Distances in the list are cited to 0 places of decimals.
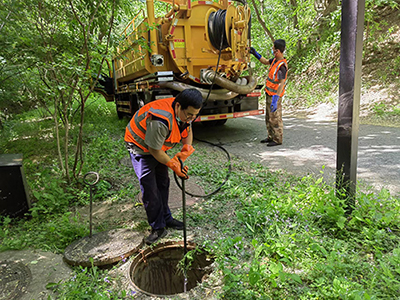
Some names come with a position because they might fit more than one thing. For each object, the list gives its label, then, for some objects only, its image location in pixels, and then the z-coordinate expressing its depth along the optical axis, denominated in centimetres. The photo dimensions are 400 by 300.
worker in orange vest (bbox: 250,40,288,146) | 495
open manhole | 223
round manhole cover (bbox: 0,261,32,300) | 195
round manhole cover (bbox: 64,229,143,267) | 224
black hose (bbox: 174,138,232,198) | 330
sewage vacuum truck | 522
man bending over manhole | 220
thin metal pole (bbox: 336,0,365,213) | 206
